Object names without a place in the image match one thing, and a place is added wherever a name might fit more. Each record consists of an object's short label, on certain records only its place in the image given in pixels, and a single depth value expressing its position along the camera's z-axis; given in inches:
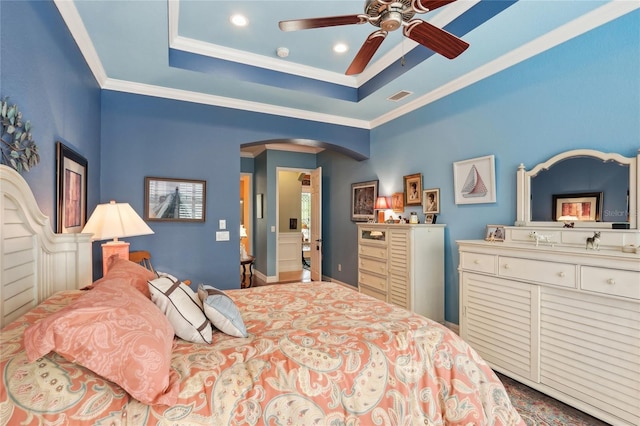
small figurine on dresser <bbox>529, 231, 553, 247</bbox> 94.3
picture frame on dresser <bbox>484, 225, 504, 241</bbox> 113.0
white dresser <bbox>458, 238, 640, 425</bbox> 70.9
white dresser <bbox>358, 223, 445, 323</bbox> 134.5
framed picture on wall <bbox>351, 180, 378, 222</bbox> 190.4
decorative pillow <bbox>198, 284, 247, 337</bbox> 59.4
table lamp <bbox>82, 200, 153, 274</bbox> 94.4
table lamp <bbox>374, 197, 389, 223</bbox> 170.6
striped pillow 55.7
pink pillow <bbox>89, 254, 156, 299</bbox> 60.8
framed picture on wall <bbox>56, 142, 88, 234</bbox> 80.7
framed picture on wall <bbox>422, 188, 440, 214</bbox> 144.5
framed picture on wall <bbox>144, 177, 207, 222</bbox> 137.5
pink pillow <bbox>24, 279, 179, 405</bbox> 35.2
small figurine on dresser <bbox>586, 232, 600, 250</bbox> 83.7
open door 225.0
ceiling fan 64.0
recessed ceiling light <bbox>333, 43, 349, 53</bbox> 119.9
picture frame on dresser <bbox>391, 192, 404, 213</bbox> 166.4
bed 36.0
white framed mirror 83.4
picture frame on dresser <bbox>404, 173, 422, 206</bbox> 154.0
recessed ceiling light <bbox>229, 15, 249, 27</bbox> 103.3
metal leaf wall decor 52.2
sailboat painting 120.0
